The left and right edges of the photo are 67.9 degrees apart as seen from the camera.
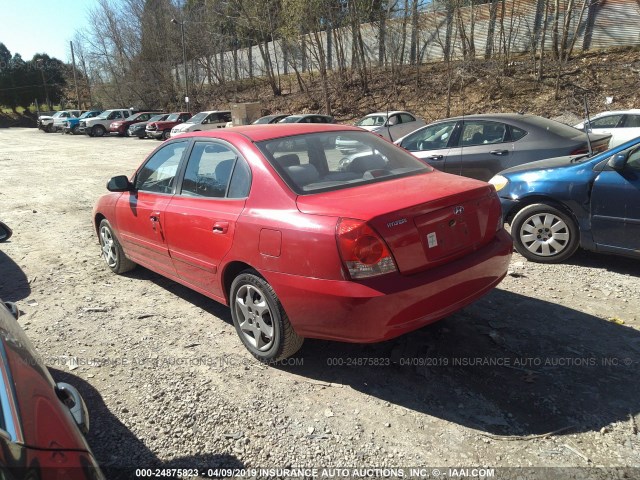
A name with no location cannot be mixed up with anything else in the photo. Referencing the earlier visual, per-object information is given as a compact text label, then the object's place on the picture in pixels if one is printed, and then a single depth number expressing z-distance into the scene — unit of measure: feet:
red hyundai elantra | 9.00
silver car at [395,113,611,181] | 22.48
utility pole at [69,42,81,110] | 178.13
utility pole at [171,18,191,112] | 115.98
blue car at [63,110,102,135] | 127.24
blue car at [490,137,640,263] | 14.75
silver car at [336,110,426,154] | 54.29
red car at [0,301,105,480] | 4.24
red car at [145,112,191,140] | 93.99
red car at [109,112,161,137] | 111.96
